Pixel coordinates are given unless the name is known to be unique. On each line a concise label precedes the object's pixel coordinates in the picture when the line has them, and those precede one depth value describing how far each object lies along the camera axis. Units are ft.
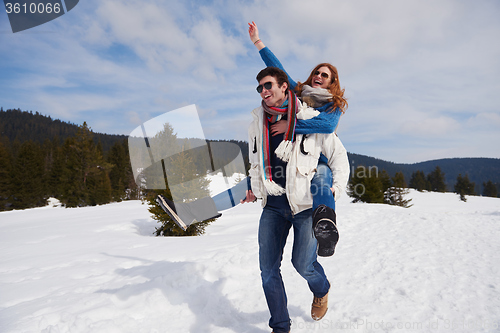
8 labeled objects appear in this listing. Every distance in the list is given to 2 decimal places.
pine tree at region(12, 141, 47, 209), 99.66
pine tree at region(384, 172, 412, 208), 102.32
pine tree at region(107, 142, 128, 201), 127.39
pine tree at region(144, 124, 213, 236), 17.86
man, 7.14
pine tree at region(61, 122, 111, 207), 95.25
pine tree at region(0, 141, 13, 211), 95.51
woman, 6.27
